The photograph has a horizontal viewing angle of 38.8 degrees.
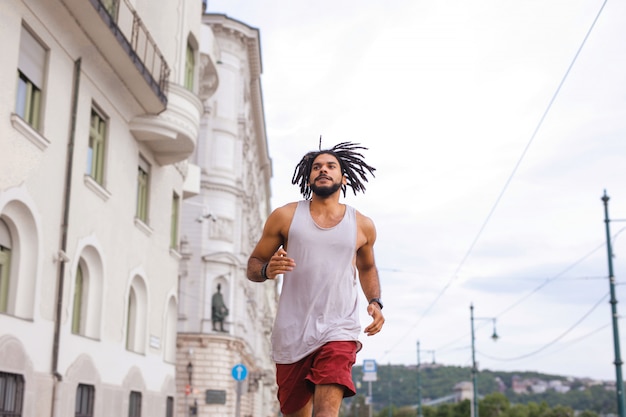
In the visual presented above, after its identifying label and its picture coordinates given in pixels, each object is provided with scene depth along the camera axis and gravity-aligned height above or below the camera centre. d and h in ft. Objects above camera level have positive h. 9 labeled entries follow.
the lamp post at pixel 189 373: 131.84 +5.80
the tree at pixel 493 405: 460.96 +6.17
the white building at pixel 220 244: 134.62 +27.06
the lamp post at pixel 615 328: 71.56 +7.50
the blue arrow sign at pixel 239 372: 71.09 +3.27
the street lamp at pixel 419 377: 201.23 +9.41
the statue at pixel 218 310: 136.56 +15.53
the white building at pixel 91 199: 45.37 +13.08
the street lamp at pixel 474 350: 150.82 +11.34
